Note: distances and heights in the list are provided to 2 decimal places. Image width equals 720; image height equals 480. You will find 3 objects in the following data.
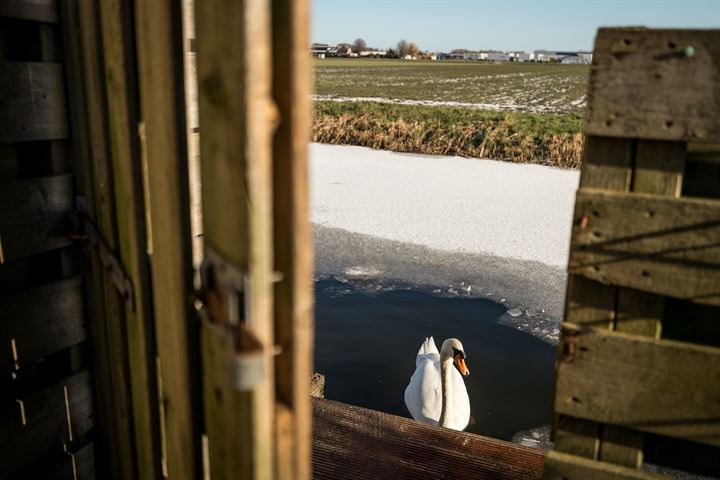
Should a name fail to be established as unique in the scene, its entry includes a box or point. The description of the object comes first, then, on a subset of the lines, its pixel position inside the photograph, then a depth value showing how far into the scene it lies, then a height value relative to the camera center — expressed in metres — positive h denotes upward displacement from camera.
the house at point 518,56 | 159.90 +11.97
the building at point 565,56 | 134.90 +11.34
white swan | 5.23 -2.49
